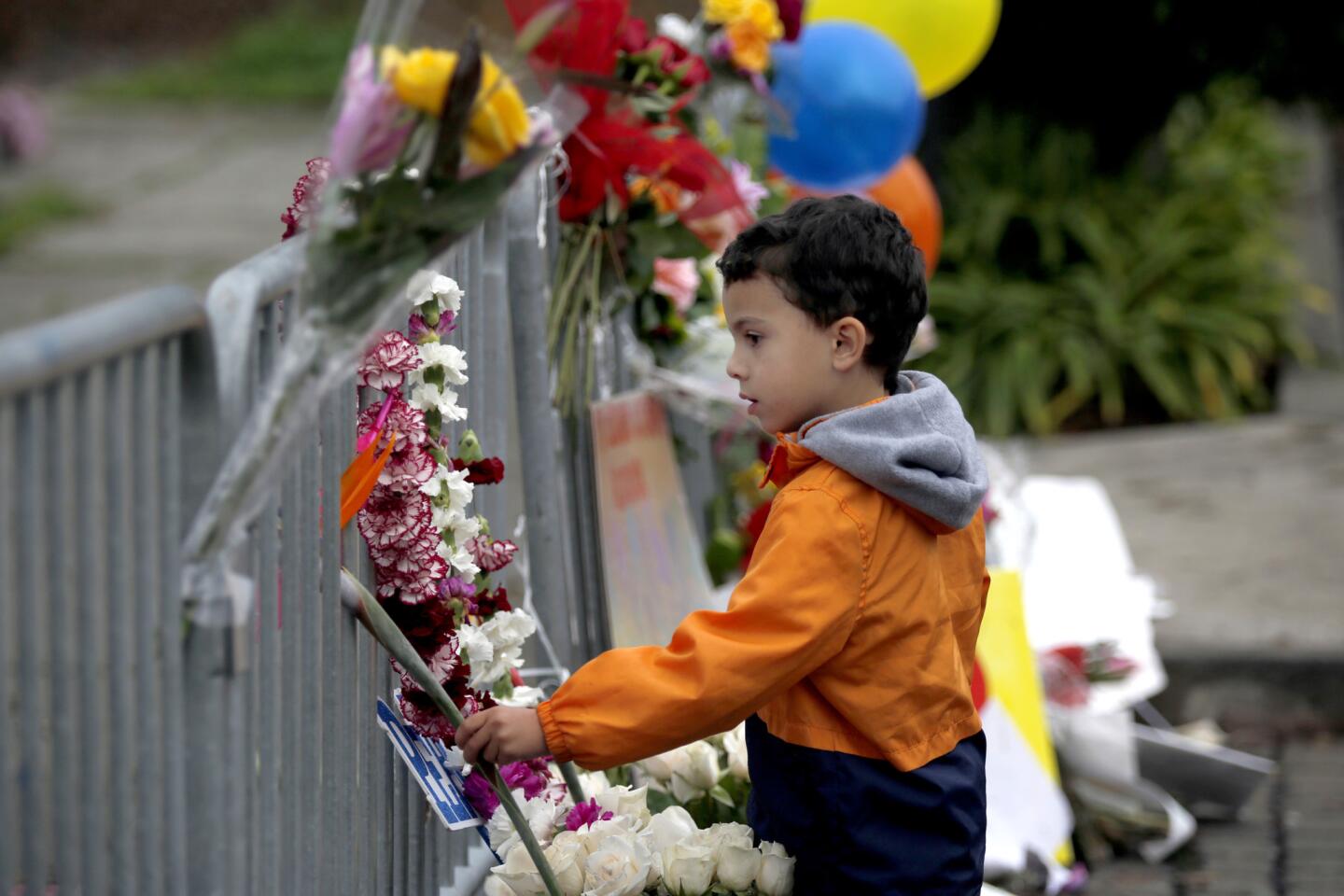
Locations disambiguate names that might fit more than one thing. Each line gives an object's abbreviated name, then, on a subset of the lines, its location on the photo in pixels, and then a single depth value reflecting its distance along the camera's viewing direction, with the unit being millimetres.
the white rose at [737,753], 4910
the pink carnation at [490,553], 4375
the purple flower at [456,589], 4160
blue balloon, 8531
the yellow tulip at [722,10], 7156
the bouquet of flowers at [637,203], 5738
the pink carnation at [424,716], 4109
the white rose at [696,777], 4848
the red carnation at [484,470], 4328
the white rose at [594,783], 4811
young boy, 3691
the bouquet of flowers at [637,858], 3965
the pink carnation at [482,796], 4148
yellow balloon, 9742
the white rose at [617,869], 3979
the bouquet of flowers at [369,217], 2830
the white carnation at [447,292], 4125
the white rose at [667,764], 4863
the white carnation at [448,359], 4051
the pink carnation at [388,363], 3852
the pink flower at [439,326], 4090
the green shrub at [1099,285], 15961
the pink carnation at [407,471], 3937
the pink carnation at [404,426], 3920
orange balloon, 9812
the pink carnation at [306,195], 3035
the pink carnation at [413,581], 4016
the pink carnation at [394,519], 3971
